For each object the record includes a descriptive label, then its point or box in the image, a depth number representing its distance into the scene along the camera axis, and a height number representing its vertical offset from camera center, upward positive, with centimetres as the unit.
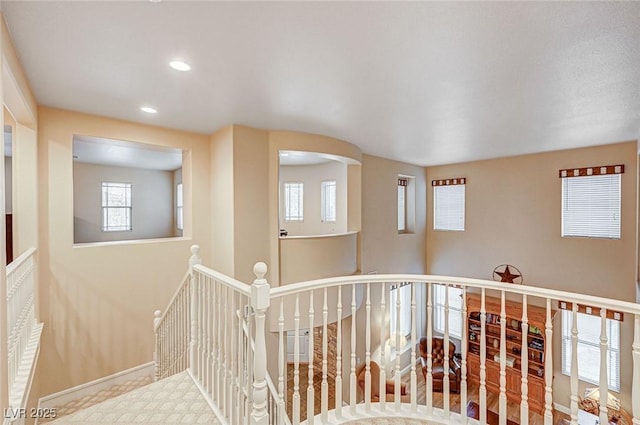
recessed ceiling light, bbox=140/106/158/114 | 319 +115
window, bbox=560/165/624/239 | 489 +15
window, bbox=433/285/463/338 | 693 -246
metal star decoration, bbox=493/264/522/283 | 573 -129
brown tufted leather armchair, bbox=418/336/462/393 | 591 -339
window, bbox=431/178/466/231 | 690 +17
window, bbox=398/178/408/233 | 718 +11
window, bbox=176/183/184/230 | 834 +9
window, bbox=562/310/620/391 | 486 -248
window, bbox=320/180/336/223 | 739 +22
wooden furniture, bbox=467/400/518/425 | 450 -323
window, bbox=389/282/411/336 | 663 -217
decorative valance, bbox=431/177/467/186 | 677 +71
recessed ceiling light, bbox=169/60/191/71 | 223 +115
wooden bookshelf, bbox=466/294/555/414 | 531 -279
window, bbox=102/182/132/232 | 733 +8
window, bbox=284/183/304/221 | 772 +23
